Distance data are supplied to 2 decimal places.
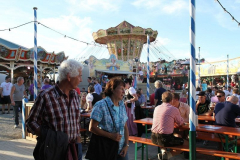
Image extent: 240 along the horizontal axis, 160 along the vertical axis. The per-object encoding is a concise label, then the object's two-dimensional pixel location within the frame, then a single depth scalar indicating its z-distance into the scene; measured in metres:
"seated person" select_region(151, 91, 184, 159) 4.13
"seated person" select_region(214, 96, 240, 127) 4.83
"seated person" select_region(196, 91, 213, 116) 6.73
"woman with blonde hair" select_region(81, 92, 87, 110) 7.71
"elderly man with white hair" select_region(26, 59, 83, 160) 2.04
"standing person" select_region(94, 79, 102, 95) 11.05
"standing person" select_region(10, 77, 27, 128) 8.11
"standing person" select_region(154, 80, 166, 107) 7.56
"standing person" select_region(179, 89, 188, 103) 8.91
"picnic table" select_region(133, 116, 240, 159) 4.11
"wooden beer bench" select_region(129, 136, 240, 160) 3.57
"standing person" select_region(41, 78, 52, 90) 8.46
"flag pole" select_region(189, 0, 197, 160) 3.50
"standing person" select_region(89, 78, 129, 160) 2.60
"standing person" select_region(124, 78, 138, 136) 6.96
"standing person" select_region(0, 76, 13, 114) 11.88
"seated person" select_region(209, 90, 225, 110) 5.85
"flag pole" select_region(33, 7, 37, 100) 6.89
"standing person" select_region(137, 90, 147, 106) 8.60
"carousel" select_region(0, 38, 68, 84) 15.34
